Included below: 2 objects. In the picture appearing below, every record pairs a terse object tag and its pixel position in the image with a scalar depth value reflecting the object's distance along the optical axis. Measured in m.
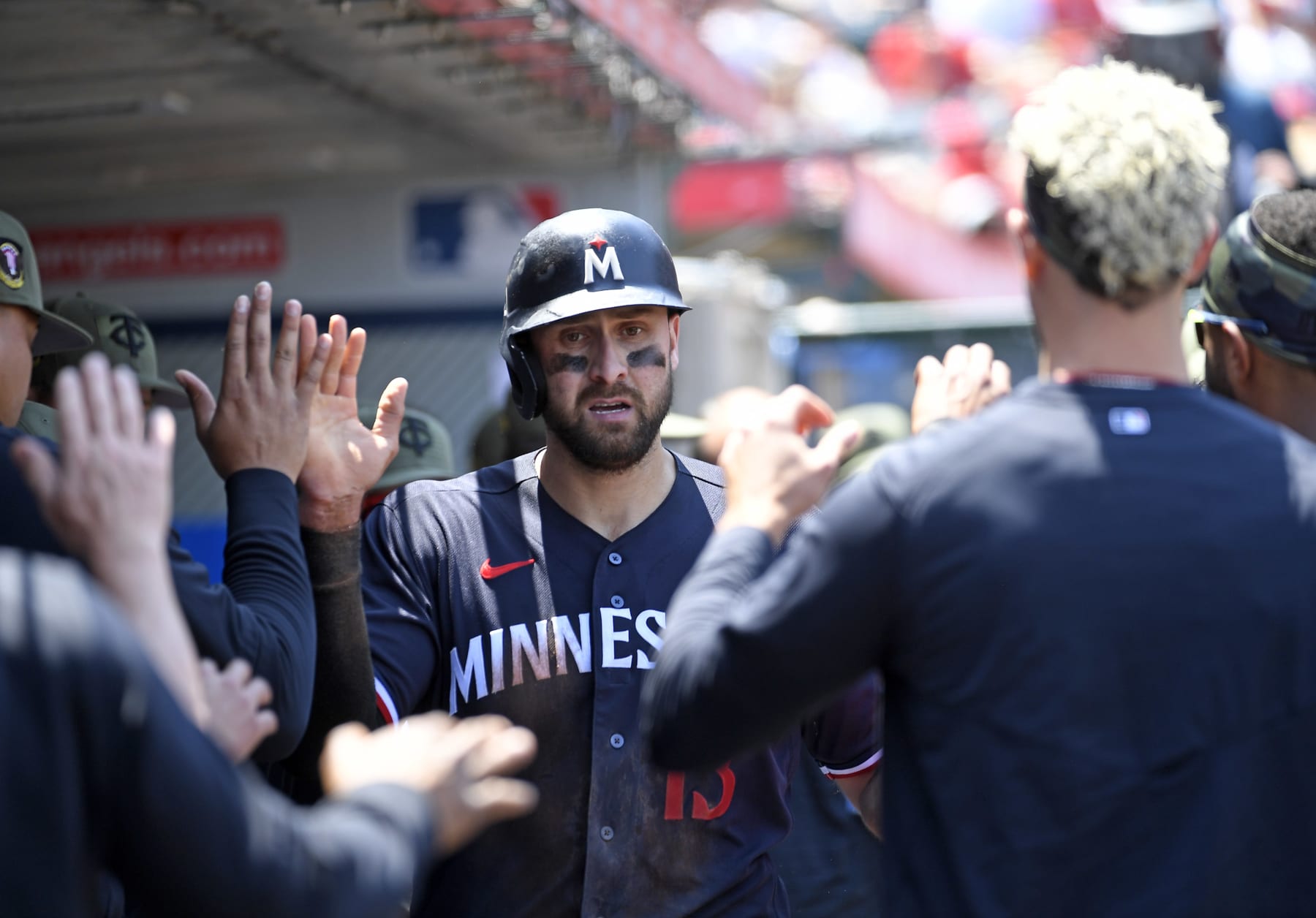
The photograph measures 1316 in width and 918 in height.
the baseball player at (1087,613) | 11.64
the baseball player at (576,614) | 12.20
